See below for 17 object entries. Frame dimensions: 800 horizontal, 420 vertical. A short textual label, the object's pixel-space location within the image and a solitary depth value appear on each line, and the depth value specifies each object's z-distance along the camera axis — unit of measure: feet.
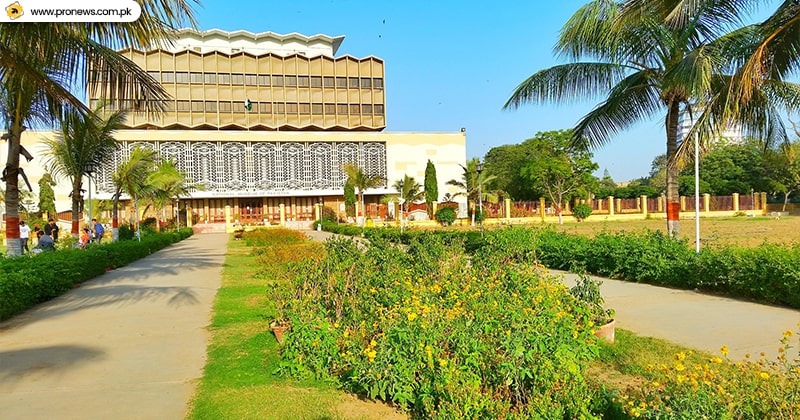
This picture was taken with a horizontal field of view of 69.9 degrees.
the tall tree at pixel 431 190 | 160.35
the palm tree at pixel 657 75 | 30.89
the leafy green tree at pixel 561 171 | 149.38
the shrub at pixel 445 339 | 11.13
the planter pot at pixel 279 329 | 18.68
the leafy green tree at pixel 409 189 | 150.00
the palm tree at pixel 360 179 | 129.80
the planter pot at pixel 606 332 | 18.34
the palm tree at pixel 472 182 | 140.61
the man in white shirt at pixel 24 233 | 64.36
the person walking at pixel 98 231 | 75.56
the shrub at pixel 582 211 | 150.00
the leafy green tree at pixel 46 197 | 146.30
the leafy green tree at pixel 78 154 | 55.47
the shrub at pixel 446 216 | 136.26
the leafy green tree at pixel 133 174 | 70.49
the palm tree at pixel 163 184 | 85.56
